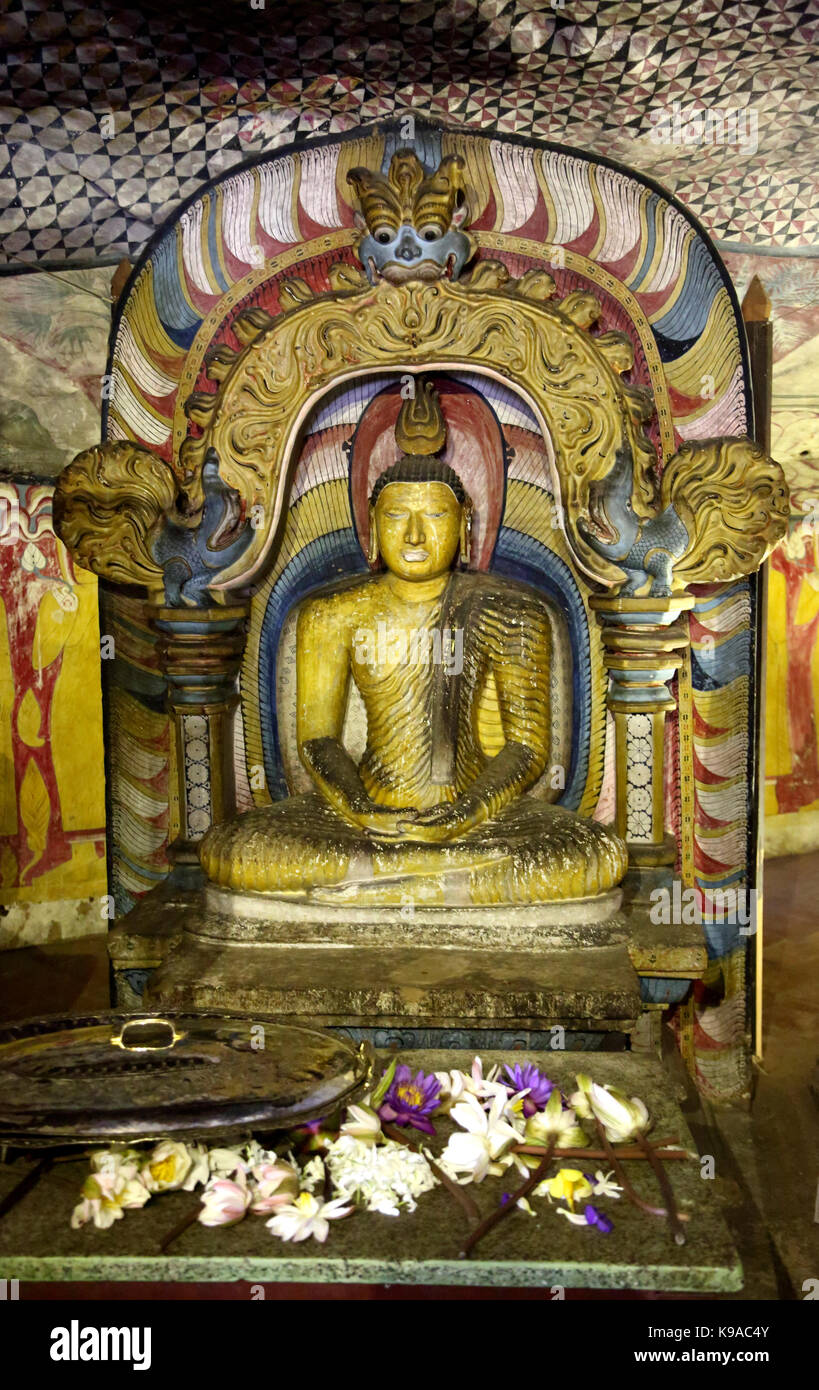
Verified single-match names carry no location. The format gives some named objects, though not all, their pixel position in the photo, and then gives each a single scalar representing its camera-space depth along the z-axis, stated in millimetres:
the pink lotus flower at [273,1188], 2576
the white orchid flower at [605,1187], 2633
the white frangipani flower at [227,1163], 2688
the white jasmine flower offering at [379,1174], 2619
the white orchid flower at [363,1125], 2787
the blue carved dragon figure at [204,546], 4621
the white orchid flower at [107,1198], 2531
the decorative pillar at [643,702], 4551
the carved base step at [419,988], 3793
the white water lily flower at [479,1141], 2707
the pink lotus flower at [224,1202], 2539
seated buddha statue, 4539
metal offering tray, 2713
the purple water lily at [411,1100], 2887
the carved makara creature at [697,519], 4418
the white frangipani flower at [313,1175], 2662
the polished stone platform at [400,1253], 2402
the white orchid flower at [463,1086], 2973
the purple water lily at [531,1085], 2928
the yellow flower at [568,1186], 2613
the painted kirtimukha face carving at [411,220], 4461
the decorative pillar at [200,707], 4734
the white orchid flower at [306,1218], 2492
